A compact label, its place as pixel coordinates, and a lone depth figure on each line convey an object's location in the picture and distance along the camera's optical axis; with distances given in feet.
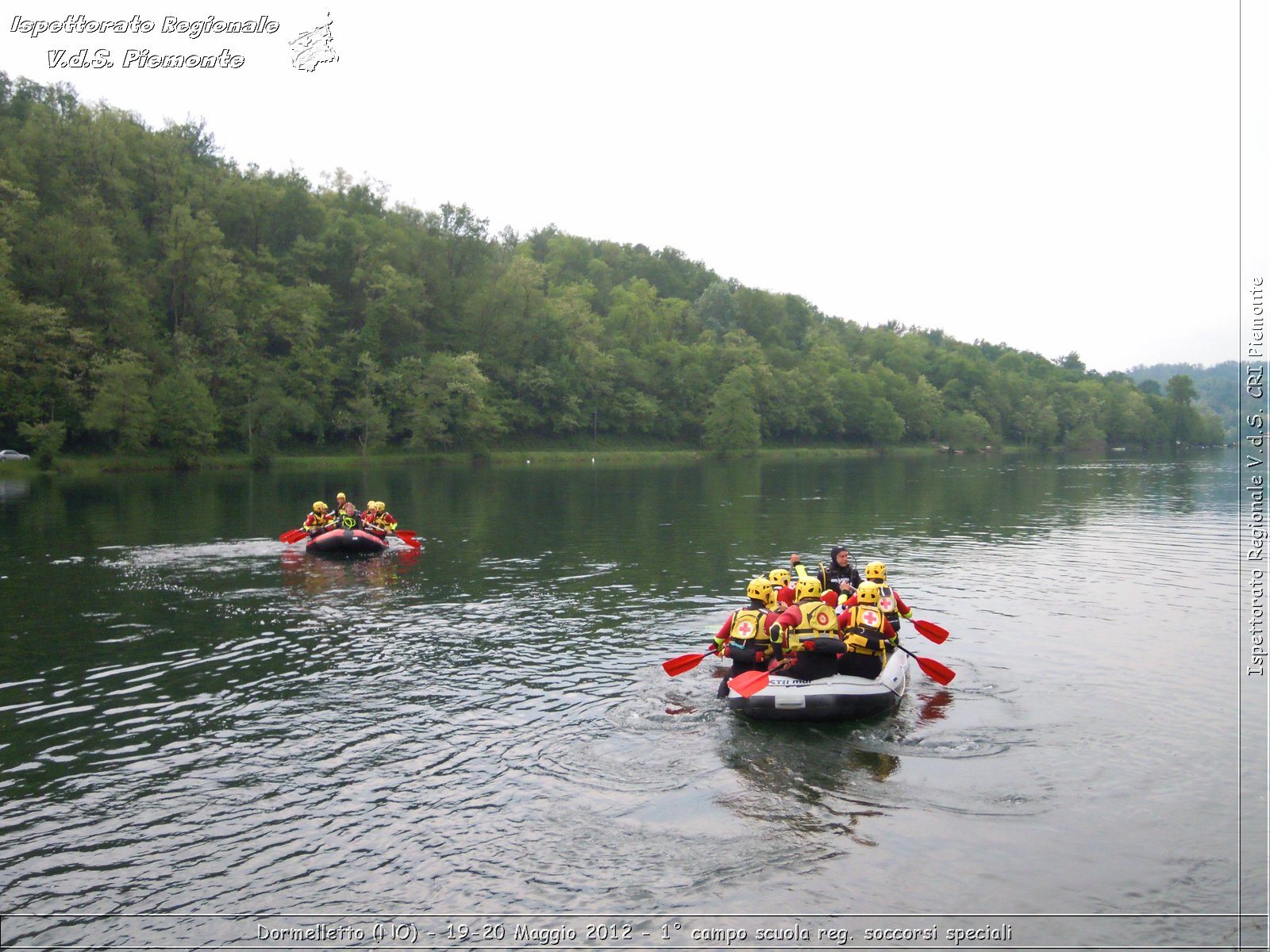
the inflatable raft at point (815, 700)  40.73
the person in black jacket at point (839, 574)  55.83
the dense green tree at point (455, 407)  267.39
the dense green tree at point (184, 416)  207.21
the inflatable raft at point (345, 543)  88.84
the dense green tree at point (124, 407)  194.59
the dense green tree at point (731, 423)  342.85
